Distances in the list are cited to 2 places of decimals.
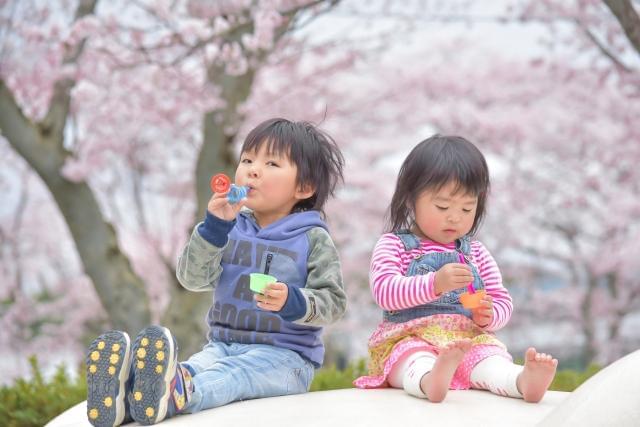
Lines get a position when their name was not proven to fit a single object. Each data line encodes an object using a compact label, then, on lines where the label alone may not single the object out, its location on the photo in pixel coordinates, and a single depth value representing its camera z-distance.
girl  5.46
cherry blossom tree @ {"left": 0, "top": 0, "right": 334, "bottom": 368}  11.16
